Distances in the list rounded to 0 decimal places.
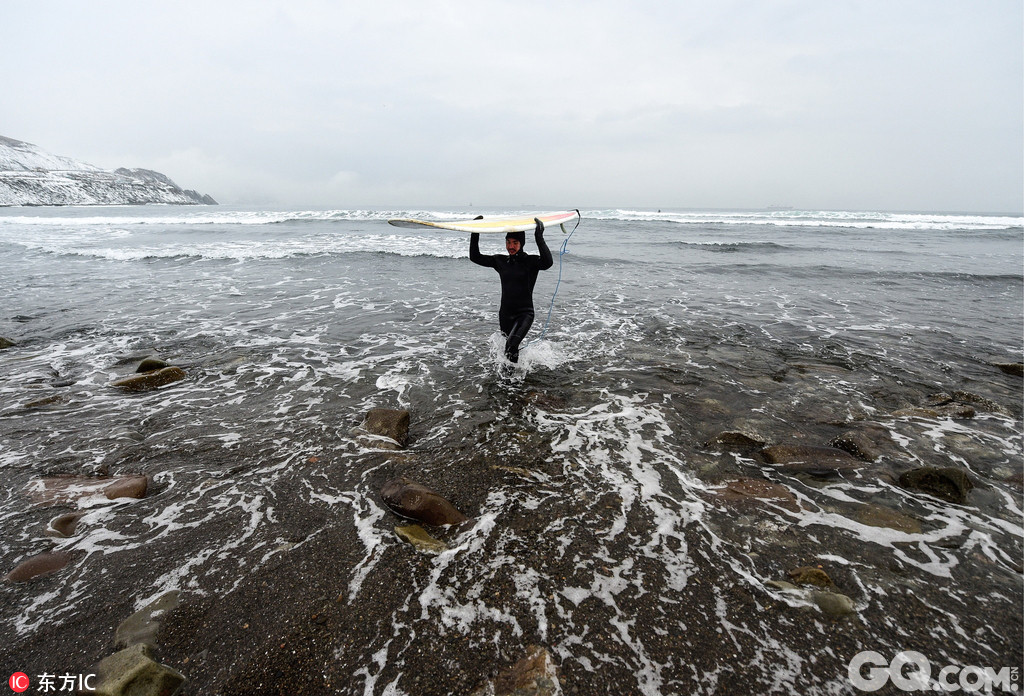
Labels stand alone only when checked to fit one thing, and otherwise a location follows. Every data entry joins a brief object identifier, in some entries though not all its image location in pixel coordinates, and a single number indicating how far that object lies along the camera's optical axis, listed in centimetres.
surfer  766
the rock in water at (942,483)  454
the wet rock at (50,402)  632
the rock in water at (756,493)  450
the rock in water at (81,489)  442
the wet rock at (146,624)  298
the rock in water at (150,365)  757
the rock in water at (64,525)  398
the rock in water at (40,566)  352
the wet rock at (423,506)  419
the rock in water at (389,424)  570
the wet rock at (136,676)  254
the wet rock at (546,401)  680
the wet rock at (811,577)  348
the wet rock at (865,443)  526
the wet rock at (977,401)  640
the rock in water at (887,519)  416
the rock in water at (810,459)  503
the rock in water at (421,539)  388
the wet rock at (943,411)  618
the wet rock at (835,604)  324
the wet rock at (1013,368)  775
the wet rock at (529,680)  271
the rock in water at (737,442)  545
